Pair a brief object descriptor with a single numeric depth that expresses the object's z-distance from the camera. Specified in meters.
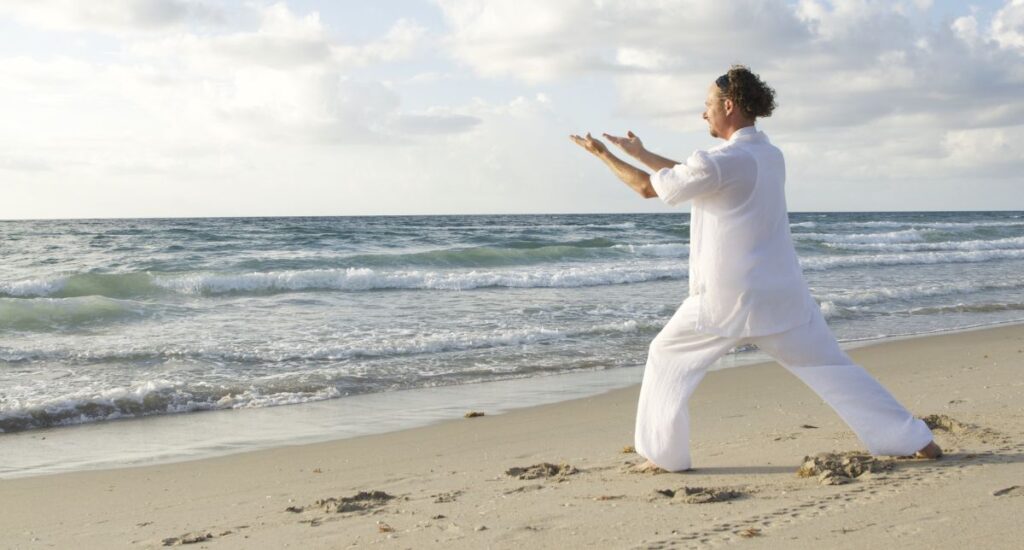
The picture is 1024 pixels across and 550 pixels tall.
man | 3.86
